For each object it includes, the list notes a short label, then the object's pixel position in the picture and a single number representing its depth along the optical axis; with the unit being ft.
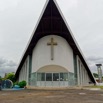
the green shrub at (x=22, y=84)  48.63
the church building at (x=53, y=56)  51.18
